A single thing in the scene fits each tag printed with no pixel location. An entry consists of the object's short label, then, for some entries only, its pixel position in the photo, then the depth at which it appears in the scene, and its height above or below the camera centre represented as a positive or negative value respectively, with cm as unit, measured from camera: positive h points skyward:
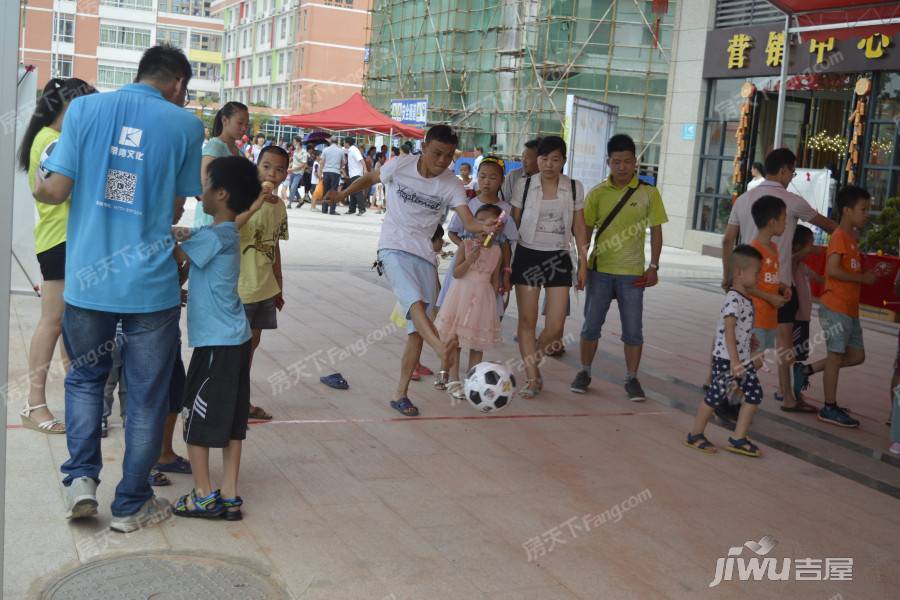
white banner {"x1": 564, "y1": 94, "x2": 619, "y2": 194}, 1313 +76
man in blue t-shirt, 371 -37
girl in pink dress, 638 -77
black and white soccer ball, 534 -108
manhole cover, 342 -149
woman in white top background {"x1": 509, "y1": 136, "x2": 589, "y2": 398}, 679 -33
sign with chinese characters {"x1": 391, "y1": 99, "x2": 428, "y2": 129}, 3136 +214
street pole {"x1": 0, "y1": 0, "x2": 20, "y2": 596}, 273 +9
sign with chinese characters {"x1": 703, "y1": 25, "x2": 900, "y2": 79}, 1485 +254
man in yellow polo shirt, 689 -35
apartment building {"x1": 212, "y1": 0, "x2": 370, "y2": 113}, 6444 +792
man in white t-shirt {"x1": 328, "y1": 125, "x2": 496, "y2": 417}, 581 -22
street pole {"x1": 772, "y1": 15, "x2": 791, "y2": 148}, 1079 +138
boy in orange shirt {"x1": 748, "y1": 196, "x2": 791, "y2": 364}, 606 -22
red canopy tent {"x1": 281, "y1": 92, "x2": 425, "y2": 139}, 2661 +143
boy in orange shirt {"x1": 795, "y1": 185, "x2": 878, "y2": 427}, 653 -56
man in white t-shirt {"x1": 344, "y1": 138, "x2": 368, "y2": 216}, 2347 +14
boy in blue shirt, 405 -70
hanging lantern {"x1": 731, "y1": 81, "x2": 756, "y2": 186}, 1747 +132
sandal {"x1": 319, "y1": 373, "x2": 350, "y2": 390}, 659 -139
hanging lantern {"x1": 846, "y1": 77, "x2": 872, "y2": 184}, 1509 +131
